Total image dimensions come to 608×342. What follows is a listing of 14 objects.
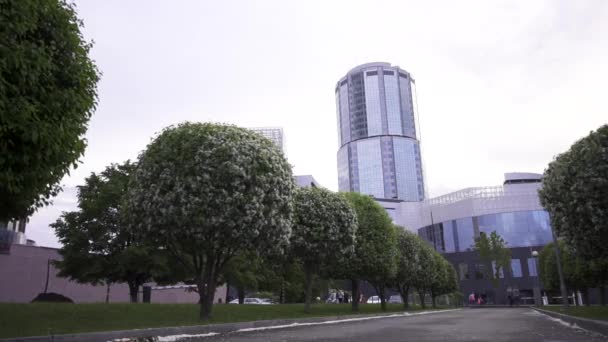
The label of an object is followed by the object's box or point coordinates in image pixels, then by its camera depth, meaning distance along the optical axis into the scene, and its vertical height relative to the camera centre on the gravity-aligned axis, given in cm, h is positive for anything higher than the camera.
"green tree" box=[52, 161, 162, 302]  3491 +380
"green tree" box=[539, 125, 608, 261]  1736 +317
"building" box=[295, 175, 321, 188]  16255 +3590
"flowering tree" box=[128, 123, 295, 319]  1914 +389
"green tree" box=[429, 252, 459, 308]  6781 +113
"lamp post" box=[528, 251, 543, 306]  10008 -173
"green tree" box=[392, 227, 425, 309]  4906 +281
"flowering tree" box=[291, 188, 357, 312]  2955 +359
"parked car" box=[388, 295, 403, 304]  11408 -233
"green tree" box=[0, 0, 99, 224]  873 +390
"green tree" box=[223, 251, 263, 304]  4211 +168
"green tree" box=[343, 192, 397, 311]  3588 +313
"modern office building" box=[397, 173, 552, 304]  10875 +1416
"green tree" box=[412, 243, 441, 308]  5627 +208
